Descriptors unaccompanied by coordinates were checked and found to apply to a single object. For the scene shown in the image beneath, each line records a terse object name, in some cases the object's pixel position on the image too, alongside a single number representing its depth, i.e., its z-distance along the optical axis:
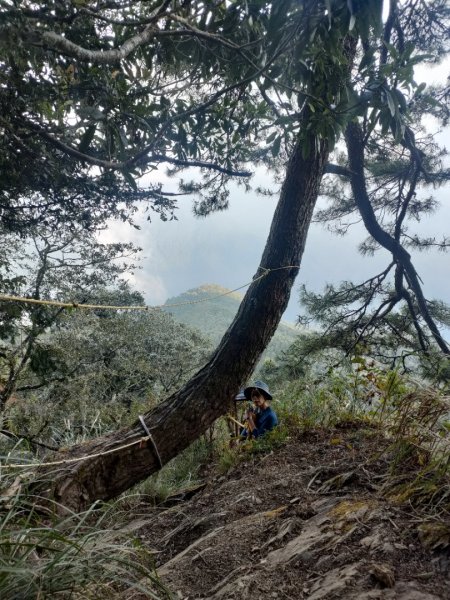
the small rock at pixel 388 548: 1.13
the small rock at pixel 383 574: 1.00
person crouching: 3.17
